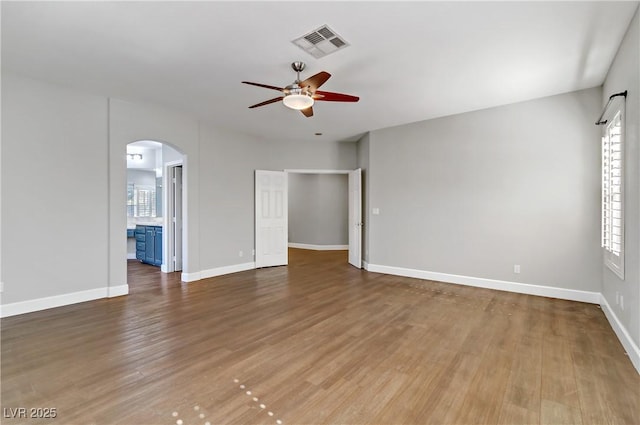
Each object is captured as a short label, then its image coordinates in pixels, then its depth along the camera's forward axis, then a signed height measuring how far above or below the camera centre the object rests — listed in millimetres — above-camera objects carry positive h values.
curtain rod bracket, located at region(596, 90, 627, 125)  2926 +1079
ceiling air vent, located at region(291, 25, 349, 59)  2757 +1541
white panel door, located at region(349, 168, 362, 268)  6574 -244
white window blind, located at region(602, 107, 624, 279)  3051 +147
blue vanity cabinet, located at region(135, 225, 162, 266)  6605 -843
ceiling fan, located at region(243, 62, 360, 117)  2988 +1157
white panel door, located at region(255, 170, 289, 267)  6703 -256
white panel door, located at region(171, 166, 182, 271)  6238 -197
